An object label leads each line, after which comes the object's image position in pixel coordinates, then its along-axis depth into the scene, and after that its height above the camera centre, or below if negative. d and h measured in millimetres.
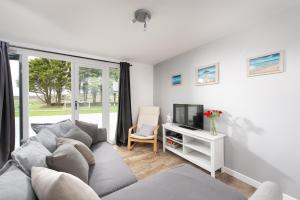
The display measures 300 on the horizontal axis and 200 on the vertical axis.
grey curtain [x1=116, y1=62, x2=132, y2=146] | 3496 -213
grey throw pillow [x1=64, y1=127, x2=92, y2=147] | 1859 -502
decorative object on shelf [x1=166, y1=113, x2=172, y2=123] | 3309 -489
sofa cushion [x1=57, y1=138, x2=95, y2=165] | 1502 -557
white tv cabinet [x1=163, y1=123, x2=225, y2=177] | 2158 -880
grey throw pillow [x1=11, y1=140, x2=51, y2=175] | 965 -428
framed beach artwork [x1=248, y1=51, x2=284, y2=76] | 1700 +451
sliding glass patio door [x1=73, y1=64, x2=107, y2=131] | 3094 +116
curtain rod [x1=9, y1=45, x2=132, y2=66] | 2440 +927
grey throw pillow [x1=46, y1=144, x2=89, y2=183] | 1052 -506
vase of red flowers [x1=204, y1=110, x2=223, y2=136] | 2279 -297
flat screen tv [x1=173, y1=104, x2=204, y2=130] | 2604 -347
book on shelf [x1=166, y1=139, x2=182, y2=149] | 2954 -988
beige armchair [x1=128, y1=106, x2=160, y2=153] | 3215 -544
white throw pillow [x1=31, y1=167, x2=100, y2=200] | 692 -471
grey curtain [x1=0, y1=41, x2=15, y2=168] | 2184 -156
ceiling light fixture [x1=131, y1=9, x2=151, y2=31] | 1673 +1033
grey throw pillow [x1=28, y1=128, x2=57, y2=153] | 1451 -435
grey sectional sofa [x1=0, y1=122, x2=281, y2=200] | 784 -704
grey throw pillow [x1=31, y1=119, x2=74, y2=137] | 1873 -396
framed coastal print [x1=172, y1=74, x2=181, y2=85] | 3249 +459
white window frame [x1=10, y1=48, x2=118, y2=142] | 2533 +466
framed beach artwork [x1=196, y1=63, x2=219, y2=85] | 2427 +444
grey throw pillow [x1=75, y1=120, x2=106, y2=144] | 2270 -506
